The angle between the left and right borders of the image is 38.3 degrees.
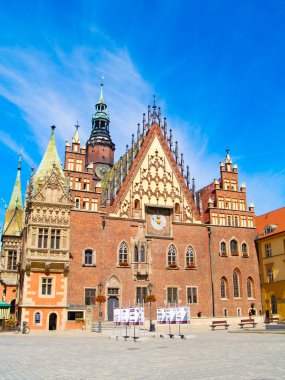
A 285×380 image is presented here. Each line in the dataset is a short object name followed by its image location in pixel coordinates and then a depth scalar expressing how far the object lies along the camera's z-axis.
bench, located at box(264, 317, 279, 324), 39.84
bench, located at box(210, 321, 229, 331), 35.11
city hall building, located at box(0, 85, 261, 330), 40.41
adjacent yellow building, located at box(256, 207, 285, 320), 47.12
